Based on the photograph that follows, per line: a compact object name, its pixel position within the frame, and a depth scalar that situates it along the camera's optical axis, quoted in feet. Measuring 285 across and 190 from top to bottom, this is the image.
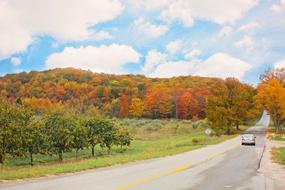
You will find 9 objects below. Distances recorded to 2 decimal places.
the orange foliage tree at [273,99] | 243.81
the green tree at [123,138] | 149.07
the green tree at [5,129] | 101.55
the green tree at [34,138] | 108.41
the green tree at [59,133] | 123.34
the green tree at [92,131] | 140.42
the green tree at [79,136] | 129.18
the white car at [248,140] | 154.40
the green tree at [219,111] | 237.45
